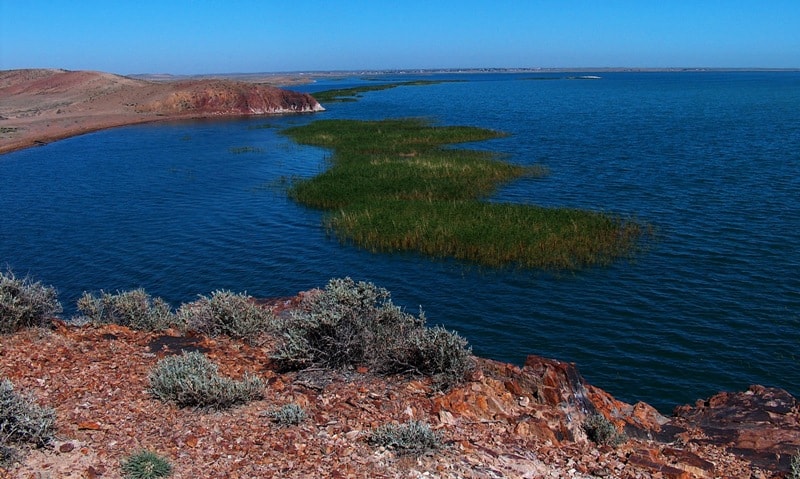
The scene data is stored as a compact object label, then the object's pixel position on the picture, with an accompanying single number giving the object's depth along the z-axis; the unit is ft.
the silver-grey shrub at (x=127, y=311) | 47.55
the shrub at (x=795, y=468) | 29.55
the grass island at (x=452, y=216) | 82.84
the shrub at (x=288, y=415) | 31.37
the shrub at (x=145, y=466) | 26.40
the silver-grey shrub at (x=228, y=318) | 45.80
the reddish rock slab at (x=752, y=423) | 34.47
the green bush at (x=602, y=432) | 33.40
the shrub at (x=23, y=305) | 41.70
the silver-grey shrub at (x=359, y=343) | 37.42
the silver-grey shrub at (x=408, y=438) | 29.12
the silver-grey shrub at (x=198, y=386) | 32.55
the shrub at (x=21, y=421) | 27.25
